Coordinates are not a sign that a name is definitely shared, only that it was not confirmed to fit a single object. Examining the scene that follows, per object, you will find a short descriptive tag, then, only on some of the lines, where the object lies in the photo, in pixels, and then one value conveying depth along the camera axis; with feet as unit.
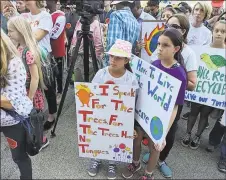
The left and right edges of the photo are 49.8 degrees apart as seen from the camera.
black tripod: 7.43
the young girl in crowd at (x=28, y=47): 6.15
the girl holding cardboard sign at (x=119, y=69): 6.05
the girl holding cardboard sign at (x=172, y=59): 5.69
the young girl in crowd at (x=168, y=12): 10.11
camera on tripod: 7.00
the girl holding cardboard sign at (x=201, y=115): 7.93
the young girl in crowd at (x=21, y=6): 8.71
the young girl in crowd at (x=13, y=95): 4.79
